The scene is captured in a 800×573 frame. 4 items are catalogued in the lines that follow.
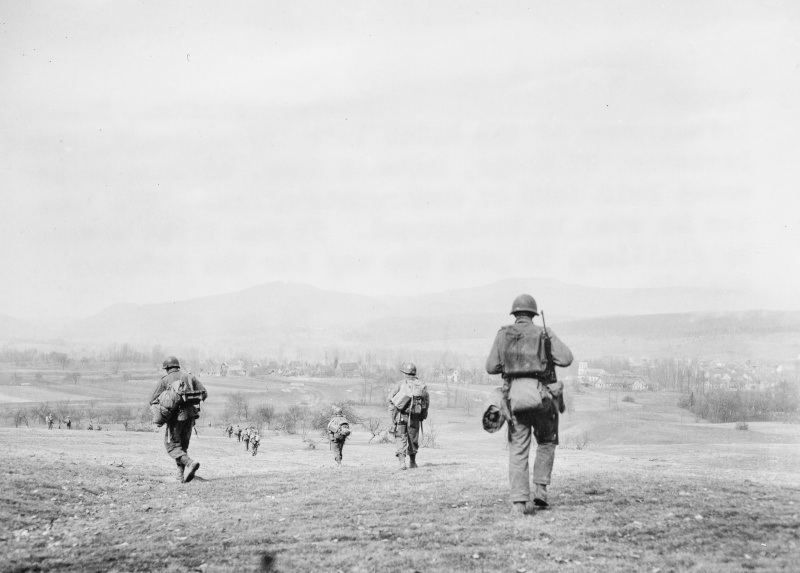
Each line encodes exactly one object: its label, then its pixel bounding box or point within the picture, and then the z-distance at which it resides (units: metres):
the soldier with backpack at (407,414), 18.14
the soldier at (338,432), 24.48
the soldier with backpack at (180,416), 16.22
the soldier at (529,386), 10.80
